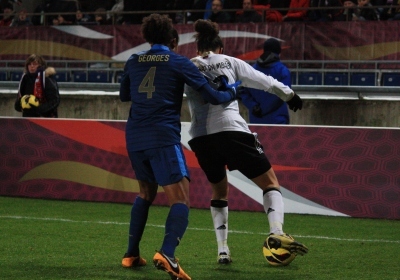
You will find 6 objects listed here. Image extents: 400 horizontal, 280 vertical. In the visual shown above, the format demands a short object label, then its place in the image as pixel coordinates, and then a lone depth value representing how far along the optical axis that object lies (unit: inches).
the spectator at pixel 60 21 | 714.8
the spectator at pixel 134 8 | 687.7
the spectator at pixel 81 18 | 708.3
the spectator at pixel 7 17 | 756.6
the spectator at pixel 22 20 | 748.0
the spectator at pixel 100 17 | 699.4
